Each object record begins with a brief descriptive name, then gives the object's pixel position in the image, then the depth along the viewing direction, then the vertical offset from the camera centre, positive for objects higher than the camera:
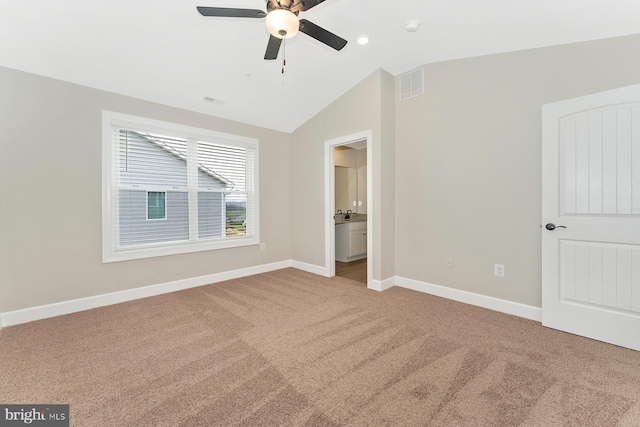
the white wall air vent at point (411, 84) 3.60 +1.72
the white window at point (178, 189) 3.42 +0.33
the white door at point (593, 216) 2.24 -0.06
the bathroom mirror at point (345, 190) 6.71 +0.53
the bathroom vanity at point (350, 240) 5.60 -0.60
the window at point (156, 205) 3.62 +0.11
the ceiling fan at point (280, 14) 1.86 +1.43
